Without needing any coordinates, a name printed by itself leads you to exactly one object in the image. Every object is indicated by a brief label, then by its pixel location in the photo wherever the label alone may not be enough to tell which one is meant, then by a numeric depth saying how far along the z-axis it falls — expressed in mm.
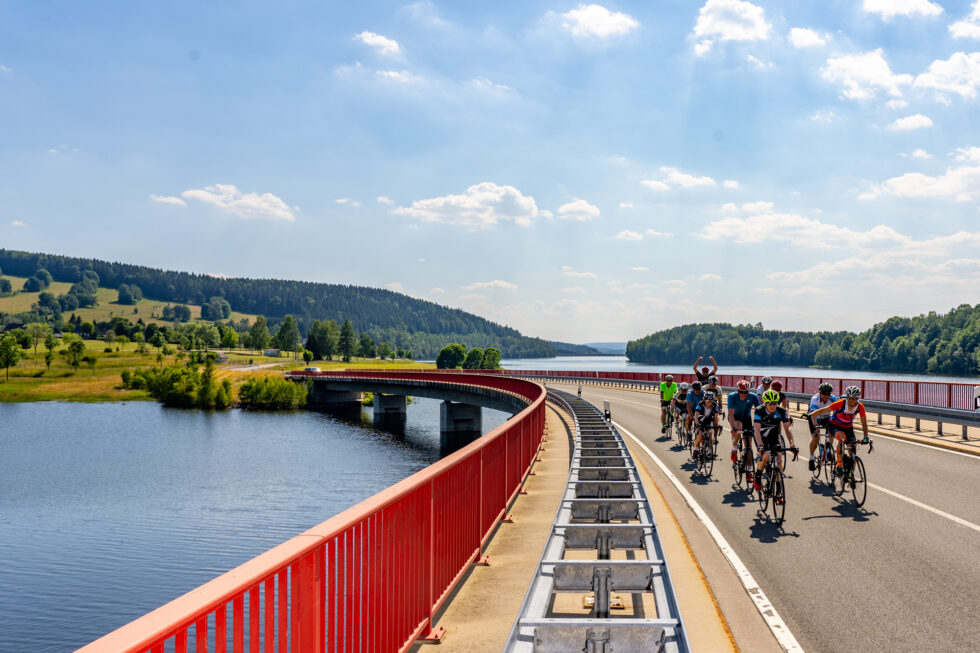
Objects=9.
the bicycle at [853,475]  11392
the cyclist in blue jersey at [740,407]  12438
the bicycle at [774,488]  10148
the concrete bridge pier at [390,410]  75500
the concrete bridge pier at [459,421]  62844
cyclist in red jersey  11672
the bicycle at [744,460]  12138
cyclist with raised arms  18000
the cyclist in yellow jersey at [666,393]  21855
